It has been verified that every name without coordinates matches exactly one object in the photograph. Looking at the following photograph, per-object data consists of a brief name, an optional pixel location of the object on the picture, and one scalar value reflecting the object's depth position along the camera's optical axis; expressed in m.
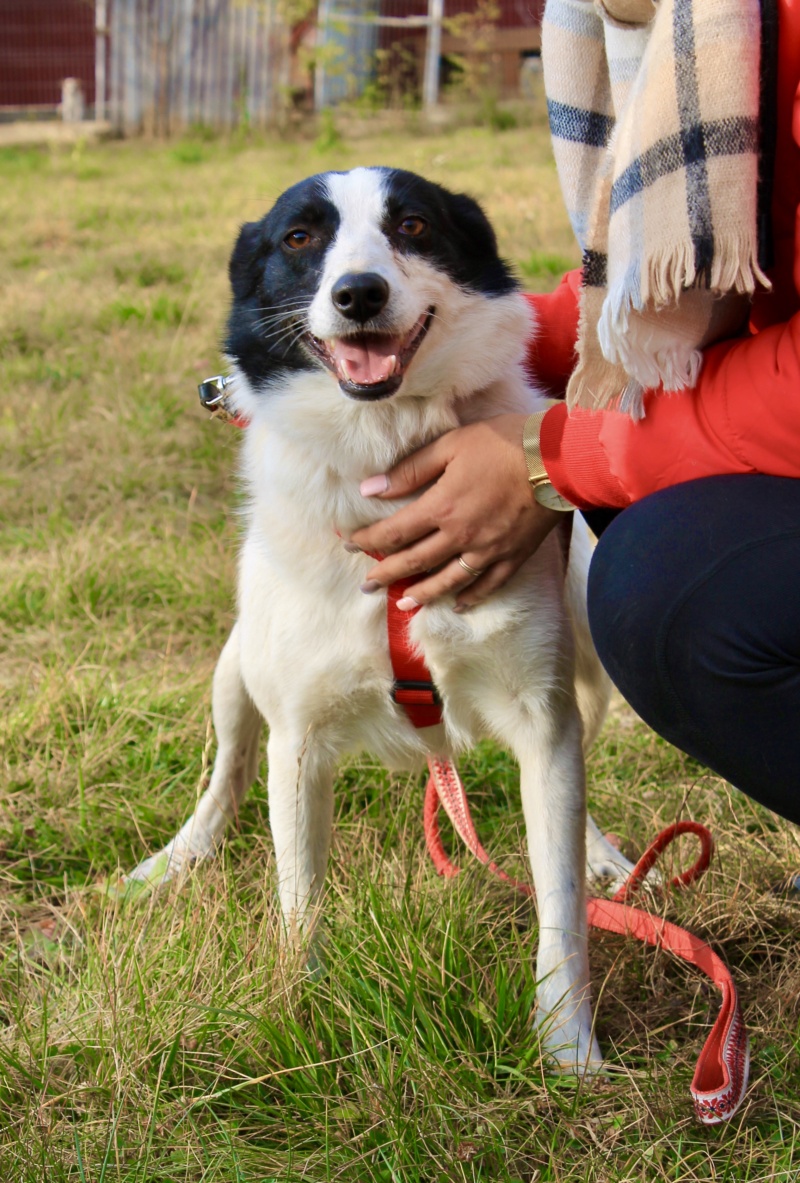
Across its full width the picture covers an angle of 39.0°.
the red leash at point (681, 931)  1.38
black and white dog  1.69
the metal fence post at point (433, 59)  12.57
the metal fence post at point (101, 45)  11.76
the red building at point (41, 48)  14.35
